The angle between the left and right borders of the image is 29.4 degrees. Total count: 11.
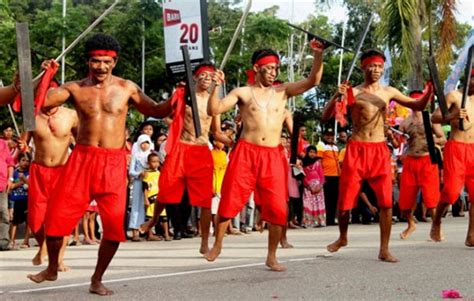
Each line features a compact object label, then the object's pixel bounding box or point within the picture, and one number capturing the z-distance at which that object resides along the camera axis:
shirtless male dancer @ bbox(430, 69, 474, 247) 10.15
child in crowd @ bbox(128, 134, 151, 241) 13.68
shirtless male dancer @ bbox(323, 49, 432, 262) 9.02
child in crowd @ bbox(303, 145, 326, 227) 16.52
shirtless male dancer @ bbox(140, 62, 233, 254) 10.35
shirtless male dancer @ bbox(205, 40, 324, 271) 8.38
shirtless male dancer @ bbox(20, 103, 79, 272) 8.88
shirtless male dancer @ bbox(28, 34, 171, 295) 6.82
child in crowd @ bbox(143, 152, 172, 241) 13.74
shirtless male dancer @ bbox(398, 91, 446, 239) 12.45
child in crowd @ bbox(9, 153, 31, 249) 13.04
